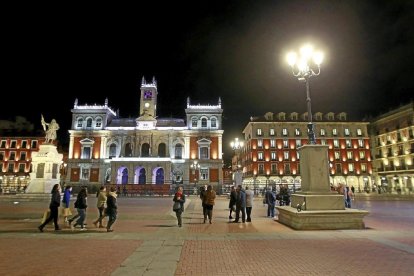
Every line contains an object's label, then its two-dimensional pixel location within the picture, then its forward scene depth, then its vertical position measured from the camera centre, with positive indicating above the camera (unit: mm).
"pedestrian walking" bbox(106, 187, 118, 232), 10820 -831
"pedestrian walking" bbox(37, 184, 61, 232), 11045 -754
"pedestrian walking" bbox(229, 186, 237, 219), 14211 -663
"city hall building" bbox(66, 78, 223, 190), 56094 +7700
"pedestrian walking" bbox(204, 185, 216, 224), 13328 -724
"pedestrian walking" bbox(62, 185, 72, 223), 12283 -681
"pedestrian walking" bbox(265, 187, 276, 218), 15336 -954
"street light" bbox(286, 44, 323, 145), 12352 +5489
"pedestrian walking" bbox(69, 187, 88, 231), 11391 -794
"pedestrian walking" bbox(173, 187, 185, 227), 12047 -808
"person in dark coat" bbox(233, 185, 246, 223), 13752 -808
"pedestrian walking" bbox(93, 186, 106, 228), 12086 -679
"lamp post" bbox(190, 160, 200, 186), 52641 +3490
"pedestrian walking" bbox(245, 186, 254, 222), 13898 -839
